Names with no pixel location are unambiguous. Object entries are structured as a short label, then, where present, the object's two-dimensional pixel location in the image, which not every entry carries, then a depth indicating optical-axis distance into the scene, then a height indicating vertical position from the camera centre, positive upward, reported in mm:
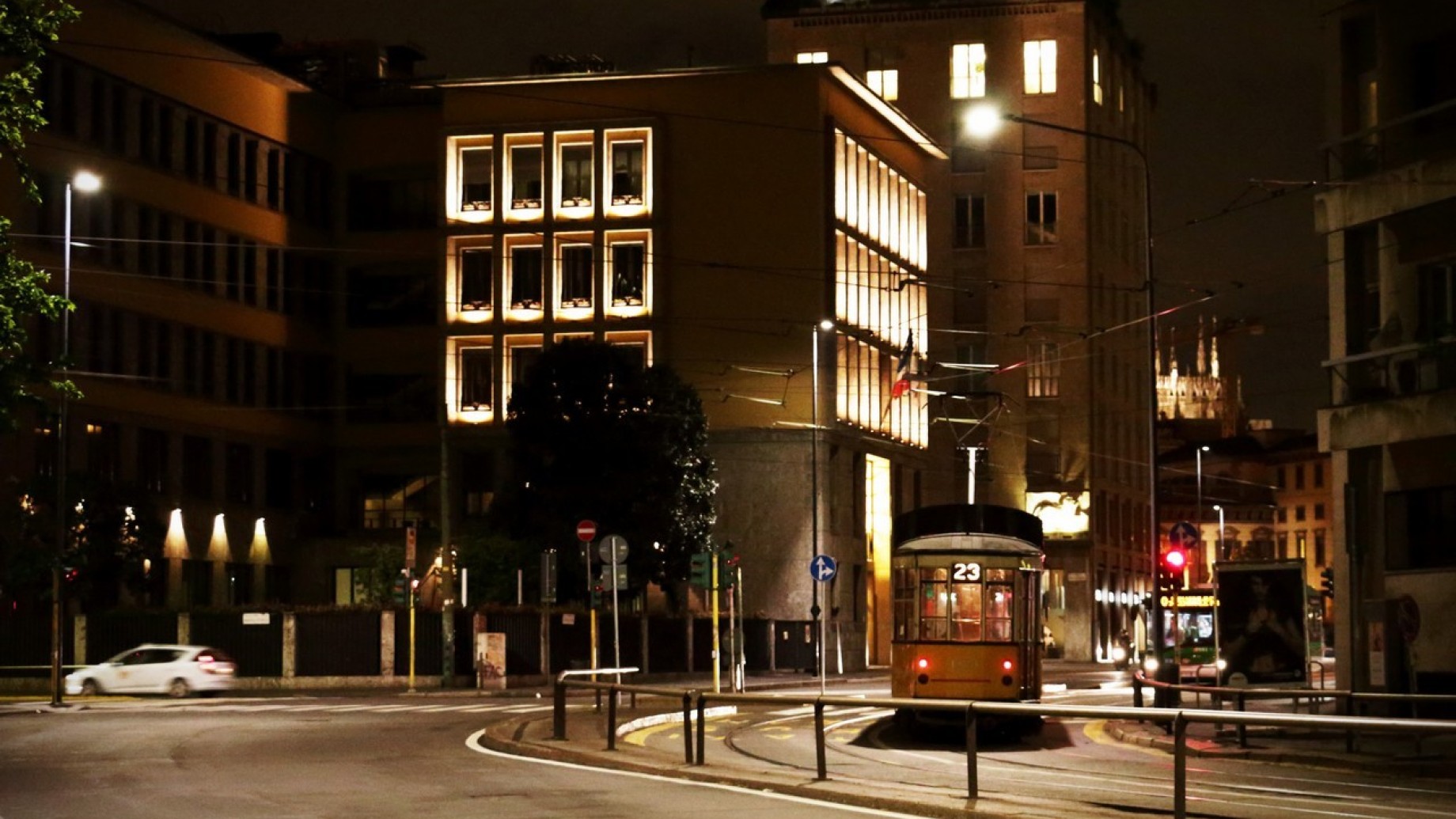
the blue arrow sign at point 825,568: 46469 +42
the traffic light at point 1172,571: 36125 -46
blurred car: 48594 -2242
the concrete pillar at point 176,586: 71312 -405
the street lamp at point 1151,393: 35125 +3037
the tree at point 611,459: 61438 +3299
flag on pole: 69125 +6541
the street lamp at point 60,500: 42438 +1594
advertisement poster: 43125 -1151
